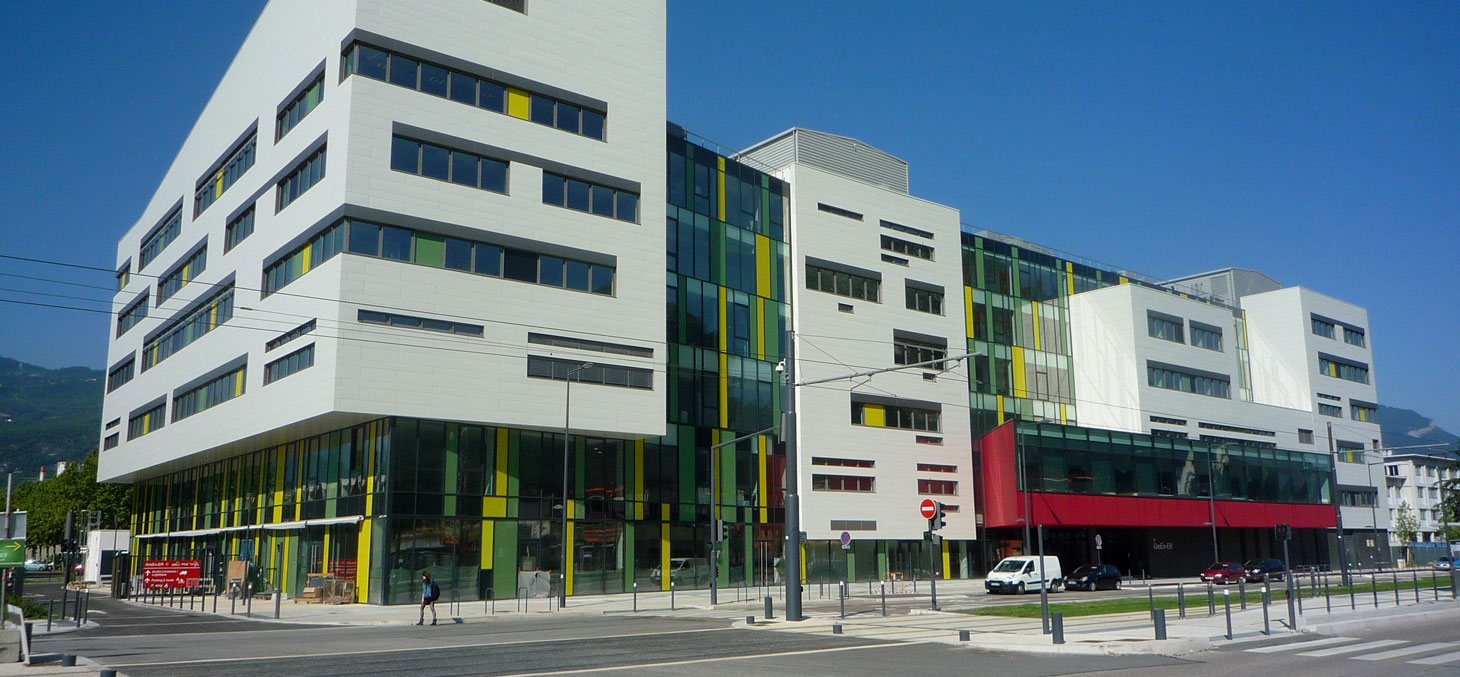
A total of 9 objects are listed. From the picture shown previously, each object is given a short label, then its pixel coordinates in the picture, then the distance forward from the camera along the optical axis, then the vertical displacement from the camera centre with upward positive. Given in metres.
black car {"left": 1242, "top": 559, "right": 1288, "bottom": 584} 59.72 -3.24
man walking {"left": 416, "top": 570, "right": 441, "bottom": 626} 30.53 -2.11
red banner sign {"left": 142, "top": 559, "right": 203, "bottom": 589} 43.31 -2.13
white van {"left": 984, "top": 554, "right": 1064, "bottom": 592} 45.28 -2.64
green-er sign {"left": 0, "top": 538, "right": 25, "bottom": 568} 16.83 -0.47
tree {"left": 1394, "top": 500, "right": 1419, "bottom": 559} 109.38 -1.47
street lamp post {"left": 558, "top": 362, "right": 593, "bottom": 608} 42.47 +5.01
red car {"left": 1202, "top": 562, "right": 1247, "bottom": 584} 57.60 -3.30
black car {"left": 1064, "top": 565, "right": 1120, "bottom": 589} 49.47 -3.01
